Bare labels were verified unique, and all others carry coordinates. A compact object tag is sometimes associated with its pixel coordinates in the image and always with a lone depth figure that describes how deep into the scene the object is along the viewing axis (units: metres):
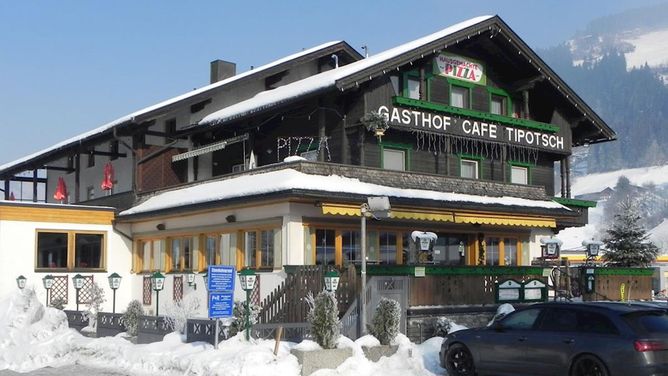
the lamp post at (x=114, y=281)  23.19
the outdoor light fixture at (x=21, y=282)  25.05
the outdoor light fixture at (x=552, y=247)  26.48
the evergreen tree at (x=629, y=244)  37.72
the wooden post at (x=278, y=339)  15.88
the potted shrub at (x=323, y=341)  15.64
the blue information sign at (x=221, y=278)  17.11
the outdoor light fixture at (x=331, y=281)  17.31
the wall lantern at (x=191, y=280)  25.83
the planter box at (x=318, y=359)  15.58
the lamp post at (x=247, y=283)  17.00
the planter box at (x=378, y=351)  16.64
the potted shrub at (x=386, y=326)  16.91
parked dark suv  13.07
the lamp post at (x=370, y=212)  17.16
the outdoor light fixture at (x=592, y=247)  26.14
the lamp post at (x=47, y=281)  25.97
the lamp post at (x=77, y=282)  24.97
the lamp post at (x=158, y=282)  21.80
